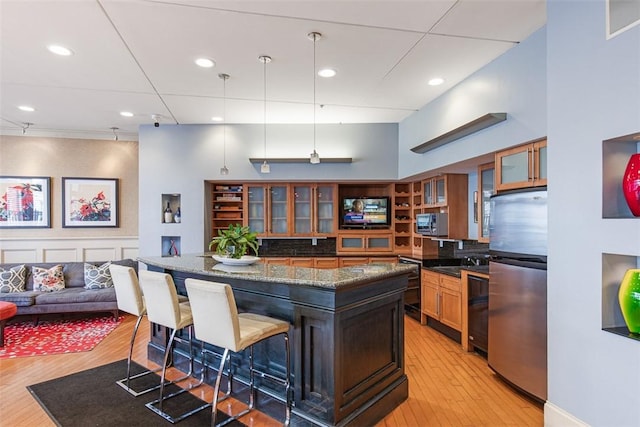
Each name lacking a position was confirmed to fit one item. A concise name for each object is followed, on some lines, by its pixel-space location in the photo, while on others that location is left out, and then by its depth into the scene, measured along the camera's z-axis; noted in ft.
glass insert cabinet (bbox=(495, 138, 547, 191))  9.23
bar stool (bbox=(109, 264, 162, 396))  9.74
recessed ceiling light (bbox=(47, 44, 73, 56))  10.06
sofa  15.57
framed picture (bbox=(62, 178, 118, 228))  19.83
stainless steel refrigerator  8.54
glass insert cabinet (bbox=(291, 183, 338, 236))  19.31
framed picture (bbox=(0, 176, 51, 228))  19.19
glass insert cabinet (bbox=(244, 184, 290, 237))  19.31
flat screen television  19.35
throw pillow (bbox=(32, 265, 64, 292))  16.55
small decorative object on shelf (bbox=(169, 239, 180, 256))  18.33
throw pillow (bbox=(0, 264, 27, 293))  15.99
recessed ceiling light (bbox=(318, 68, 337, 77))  11.71
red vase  6.18
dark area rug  8.21
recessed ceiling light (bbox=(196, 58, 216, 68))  10.93
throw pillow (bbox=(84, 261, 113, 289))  17.06
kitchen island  7.26
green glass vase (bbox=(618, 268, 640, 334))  6.14
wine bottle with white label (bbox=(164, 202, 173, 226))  18.16
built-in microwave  15.96
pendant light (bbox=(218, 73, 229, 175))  12.32
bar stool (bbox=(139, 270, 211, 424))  8.49
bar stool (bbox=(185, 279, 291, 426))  6.99
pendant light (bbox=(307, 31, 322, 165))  9.45
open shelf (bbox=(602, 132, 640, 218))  6.61
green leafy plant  10.42
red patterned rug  12.85
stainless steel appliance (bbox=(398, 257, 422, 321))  16.34
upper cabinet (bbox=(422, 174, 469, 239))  15.90
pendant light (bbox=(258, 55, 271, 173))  10.79
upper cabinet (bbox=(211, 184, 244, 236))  19.48
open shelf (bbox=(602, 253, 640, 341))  6.56
